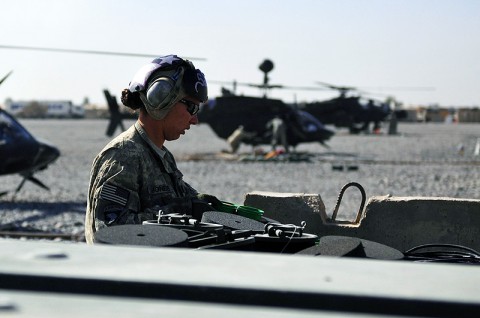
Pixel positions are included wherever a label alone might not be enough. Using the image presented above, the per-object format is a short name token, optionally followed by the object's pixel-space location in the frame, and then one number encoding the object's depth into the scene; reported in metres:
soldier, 3.79
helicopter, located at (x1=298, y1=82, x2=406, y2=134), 42.03
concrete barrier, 4.75
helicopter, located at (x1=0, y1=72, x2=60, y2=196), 15.91
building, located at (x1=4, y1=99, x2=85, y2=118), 105.88
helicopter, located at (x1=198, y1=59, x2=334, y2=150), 33.00
